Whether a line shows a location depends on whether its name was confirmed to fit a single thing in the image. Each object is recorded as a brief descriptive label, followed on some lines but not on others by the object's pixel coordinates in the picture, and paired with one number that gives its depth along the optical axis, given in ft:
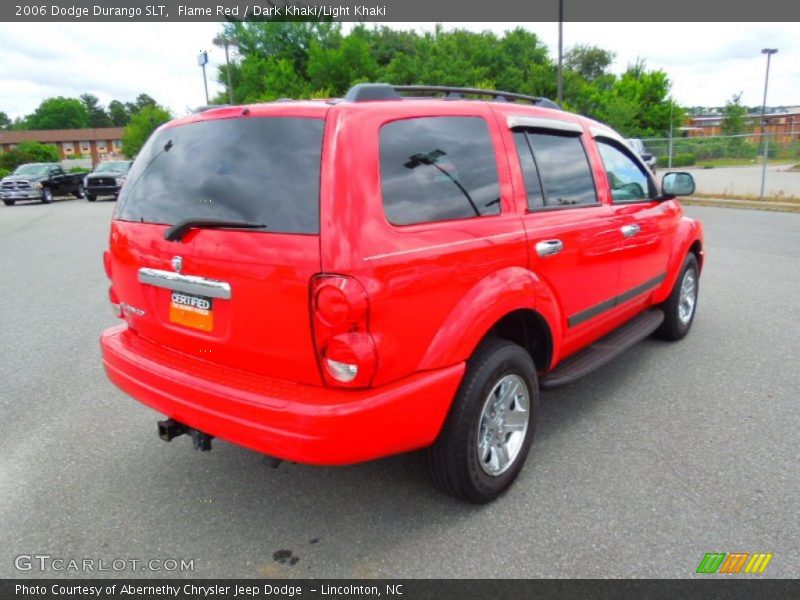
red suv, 7.50
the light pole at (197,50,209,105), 92.14
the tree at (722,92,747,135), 148.15
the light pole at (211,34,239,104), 101.12
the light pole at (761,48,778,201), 120.01
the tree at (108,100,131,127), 445.37
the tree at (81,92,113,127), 440.86
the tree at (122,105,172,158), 190.40
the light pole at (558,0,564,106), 68.23
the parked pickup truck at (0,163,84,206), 82.74
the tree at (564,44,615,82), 192.13
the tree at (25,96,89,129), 414.00
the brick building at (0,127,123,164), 310.45
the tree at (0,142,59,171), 159.43
